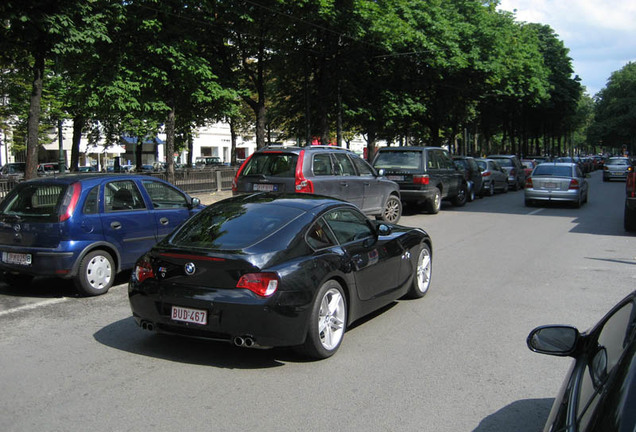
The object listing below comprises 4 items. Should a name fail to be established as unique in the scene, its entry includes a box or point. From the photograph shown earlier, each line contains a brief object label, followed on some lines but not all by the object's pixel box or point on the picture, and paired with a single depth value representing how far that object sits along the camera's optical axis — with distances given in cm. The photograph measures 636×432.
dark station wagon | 1271
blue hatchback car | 772
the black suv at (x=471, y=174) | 2364
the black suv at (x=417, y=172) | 1816
